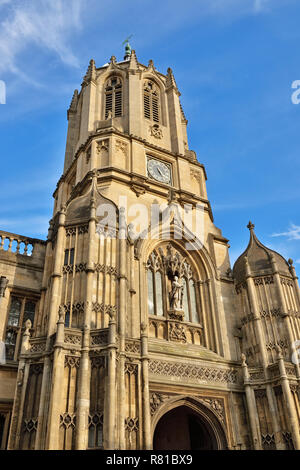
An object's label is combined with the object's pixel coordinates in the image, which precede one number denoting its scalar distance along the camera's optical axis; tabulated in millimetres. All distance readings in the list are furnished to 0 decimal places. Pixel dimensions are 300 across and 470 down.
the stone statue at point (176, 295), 19672
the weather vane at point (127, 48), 37562
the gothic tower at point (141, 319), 13492
